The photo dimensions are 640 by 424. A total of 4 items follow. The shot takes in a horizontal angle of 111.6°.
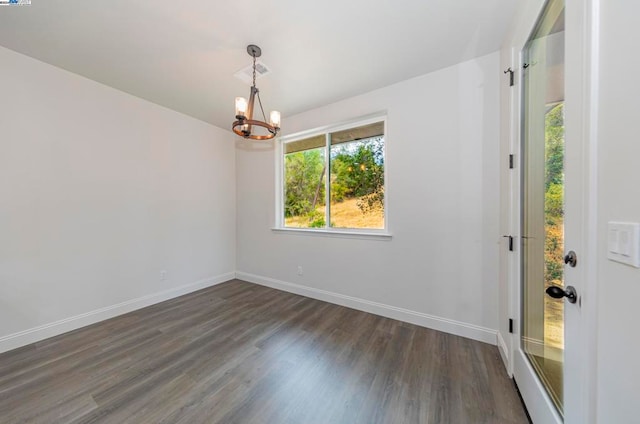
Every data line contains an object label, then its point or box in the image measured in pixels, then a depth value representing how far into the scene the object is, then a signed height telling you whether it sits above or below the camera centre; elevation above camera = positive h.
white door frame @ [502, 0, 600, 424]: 0.76 +0.10
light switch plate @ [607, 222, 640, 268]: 0.60 -0.09
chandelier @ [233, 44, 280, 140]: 1.79 +0.85
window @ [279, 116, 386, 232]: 2.77 +0.46
